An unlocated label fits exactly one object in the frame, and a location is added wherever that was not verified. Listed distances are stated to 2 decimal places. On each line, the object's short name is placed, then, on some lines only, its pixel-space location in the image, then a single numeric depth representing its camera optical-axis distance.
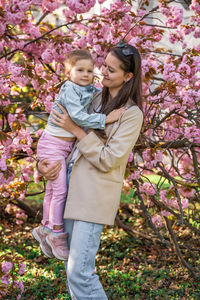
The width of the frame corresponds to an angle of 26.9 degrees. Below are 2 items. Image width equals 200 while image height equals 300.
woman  2.47
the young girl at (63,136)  2.55
